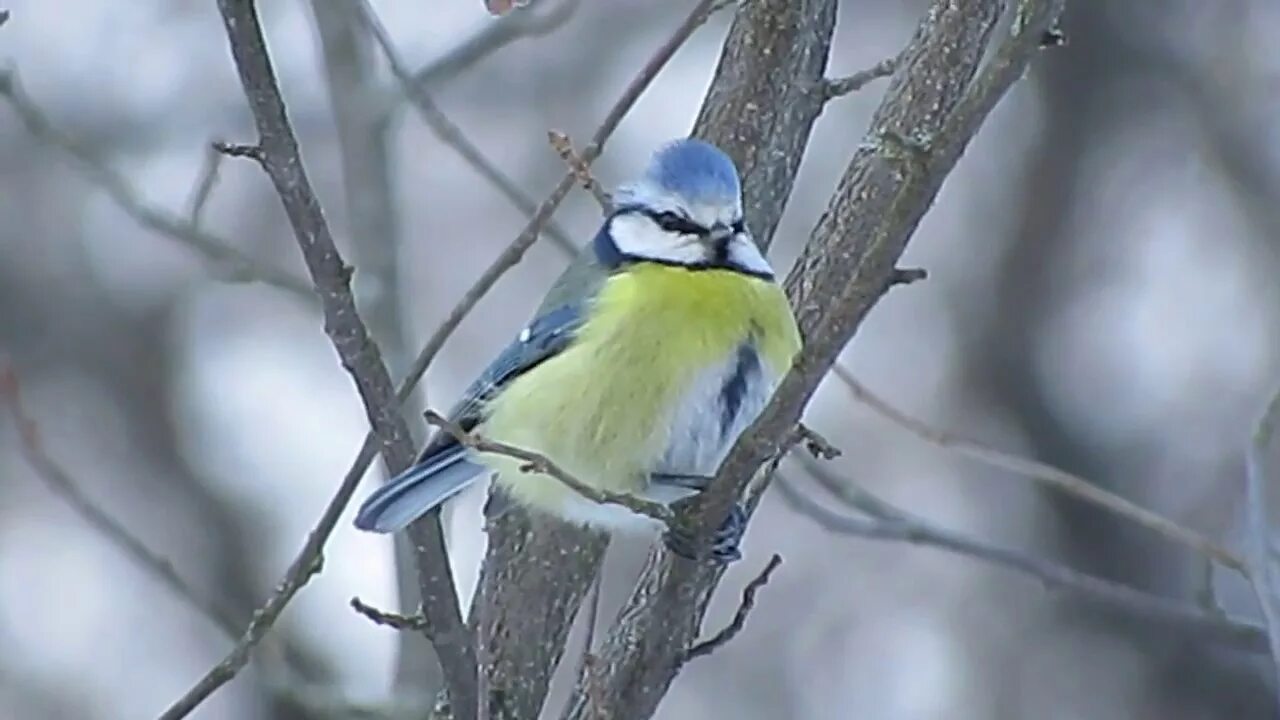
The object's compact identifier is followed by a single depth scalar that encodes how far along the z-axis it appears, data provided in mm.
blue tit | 4250
